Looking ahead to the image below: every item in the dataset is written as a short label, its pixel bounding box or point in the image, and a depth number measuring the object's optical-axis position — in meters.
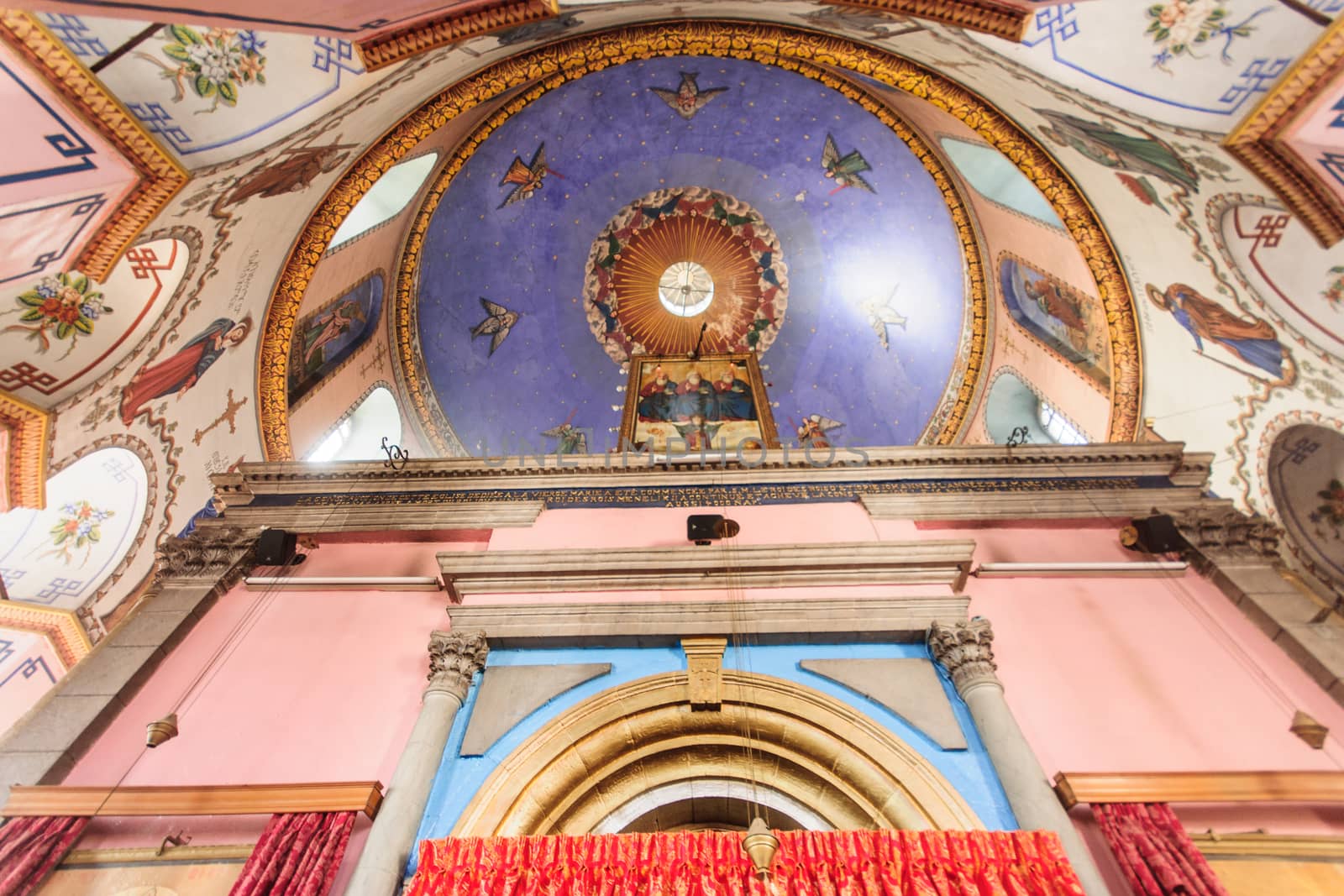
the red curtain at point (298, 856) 4.60
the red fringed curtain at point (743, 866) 4.35
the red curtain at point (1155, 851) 4.44
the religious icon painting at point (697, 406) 10.02
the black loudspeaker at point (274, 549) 7.15
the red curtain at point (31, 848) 4.69
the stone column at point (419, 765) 4.60
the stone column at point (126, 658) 5.40
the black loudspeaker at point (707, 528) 6.86
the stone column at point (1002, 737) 4.69
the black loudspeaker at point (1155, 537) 6.88
